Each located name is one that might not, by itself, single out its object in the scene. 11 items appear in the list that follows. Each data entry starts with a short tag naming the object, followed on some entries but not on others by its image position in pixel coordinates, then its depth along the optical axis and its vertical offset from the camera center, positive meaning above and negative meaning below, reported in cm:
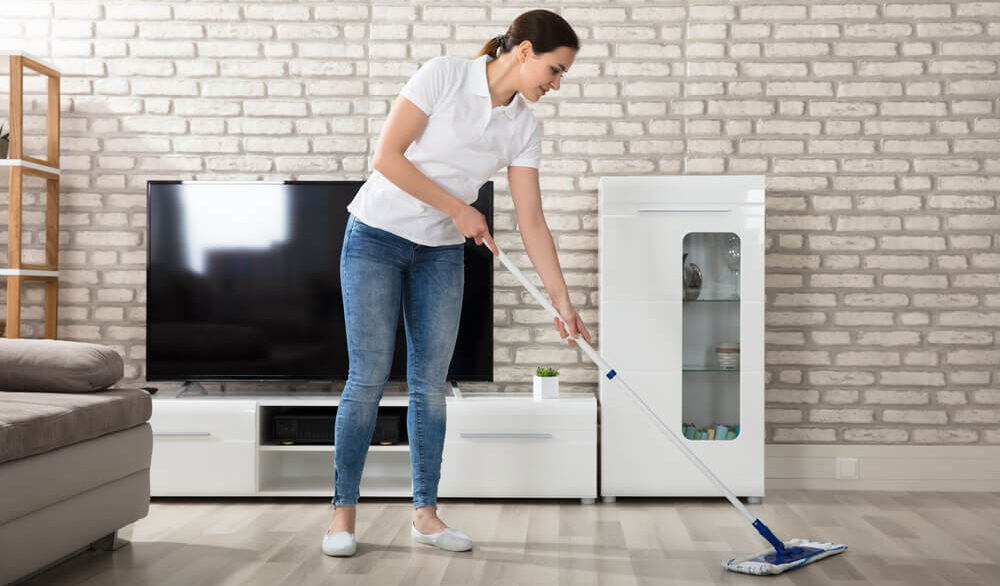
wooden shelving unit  297 +45
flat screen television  301 +6
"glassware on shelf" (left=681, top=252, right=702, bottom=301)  289 +7
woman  195 +18
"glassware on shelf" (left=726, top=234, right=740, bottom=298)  288 +15
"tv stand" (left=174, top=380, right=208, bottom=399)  301 -34
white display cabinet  285 -7
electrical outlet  310 -64
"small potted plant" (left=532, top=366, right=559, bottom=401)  292 -31
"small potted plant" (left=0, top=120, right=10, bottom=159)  308 +57
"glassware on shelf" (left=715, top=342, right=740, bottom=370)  289 -19
